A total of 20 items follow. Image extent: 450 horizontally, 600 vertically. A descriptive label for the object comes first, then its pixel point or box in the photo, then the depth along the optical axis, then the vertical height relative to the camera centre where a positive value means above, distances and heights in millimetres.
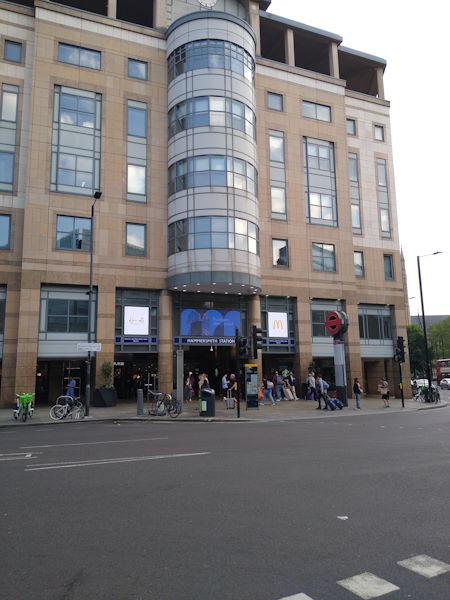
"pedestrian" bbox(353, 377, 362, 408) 25219 -1281
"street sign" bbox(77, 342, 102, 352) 21828 +1225
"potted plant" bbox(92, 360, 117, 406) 26609 -1088
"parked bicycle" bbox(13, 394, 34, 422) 19838 -1452
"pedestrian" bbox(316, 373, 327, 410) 24469 -1175
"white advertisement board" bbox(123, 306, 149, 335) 29203 +3320
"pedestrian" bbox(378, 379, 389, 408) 26198 -1342
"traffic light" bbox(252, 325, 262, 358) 21625 +1540
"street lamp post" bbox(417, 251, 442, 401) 30328 +4836
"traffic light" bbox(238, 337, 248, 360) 21719 +991
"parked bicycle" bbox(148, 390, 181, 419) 20953 -1652
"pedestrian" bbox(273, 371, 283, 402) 29188 -951
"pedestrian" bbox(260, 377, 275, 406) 27170 -1287
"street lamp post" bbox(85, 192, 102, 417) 21569 -215
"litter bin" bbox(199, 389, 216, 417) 20688 -1520
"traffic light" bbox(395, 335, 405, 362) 27484 +984
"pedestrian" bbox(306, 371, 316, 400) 29303 -1261
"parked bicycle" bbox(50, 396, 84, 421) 20359 -1680
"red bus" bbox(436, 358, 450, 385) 60831 -204
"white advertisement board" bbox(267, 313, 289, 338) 32844 +3186
